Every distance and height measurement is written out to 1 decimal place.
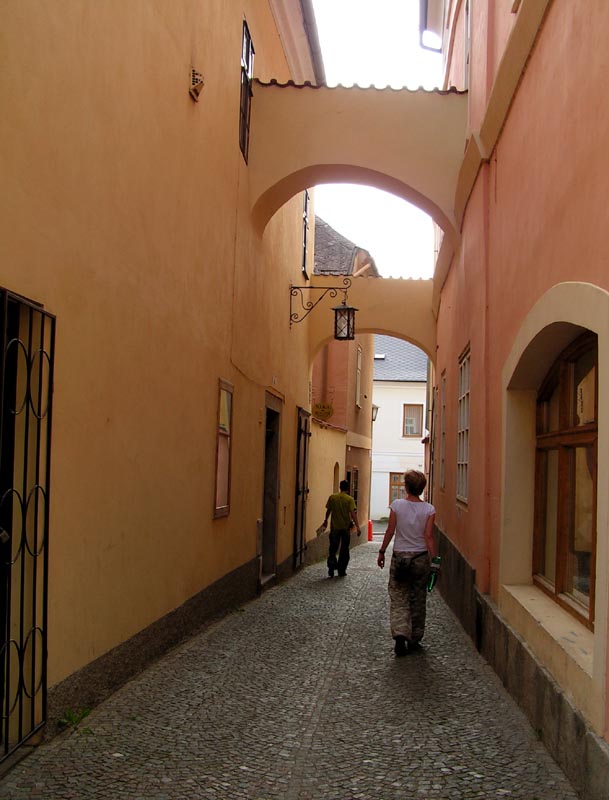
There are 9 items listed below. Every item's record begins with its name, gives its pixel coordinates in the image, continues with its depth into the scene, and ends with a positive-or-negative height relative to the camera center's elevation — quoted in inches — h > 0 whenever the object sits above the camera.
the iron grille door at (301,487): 585.3 -21.5
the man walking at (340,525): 542.4 -41.6
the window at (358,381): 949.8 +80.3
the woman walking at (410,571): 285.9 -36.2
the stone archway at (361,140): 410.0 +144.8
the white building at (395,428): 1644.9 +53.4
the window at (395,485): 1630.2 -49.8
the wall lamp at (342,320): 559.8 +84.8
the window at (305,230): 624.8 +157.4
